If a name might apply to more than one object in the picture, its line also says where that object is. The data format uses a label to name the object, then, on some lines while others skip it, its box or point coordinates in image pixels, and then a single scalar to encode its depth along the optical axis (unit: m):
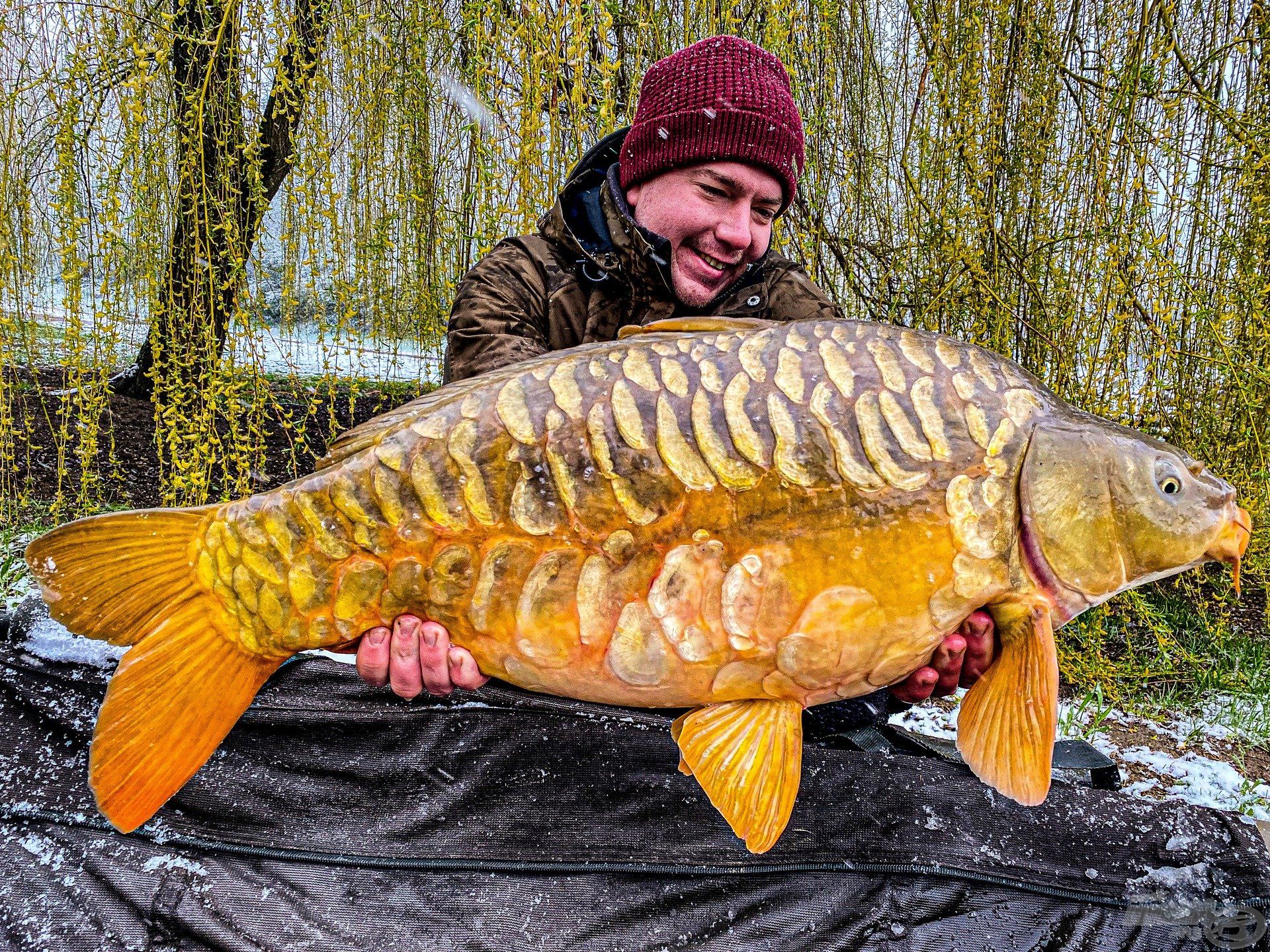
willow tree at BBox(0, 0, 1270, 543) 2.05
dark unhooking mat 1.15
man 1.51
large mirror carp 0.91
